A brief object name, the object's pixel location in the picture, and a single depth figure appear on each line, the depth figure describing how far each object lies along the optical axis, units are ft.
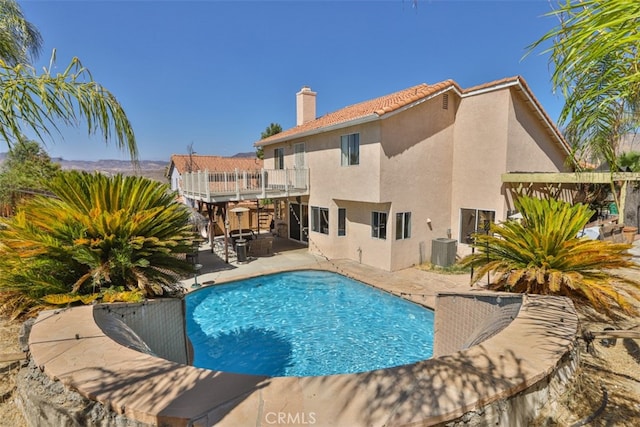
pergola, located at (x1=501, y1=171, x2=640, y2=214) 39.75
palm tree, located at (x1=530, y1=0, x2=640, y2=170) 6.84
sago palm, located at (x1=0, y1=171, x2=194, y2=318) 18.01
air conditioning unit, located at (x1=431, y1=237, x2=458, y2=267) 48.75
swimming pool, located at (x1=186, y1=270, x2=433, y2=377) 27.53
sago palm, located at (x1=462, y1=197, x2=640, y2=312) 17.98
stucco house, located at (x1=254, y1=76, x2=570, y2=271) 46.14
